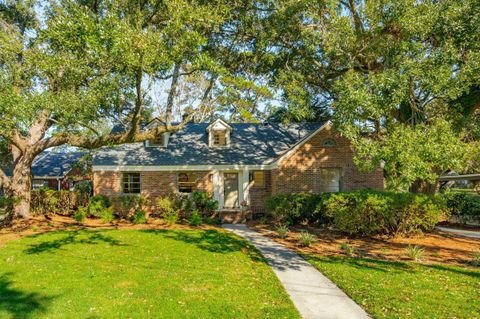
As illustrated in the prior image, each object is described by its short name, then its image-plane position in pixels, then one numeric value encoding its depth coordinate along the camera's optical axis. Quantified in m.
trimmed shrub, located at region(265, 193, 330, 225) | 14.10
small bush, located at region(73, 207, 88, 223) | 15.37
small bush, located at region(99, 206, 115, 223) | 15.64
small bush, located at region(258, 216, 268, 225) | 15.73
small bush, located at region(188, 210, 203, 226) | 15.04
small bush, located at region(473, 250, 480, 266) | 8.15
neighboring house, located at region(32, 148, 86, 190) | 27.94
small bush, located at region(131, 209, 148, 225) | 15.70
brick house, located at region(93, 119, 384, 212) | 17.11
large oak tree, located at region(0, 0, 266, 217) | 7.93
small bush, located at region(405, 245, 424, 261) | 8.73
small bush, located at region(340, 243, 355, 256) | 9.43
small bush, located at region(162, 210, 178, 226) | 15.30
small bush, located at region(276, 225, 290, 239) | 12.16
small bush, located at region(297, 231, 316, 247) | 10.66
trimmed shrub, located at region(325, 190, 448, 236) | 10.97
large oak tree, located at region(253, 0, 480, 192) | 8.98
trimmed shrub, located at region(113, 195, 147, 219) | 16.97
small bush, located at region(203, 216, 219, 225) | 15.97
